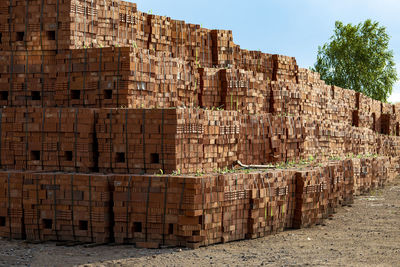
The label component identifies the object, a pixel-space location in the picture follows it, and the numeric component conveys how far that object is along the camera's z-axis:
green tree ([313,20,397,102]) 40.94
